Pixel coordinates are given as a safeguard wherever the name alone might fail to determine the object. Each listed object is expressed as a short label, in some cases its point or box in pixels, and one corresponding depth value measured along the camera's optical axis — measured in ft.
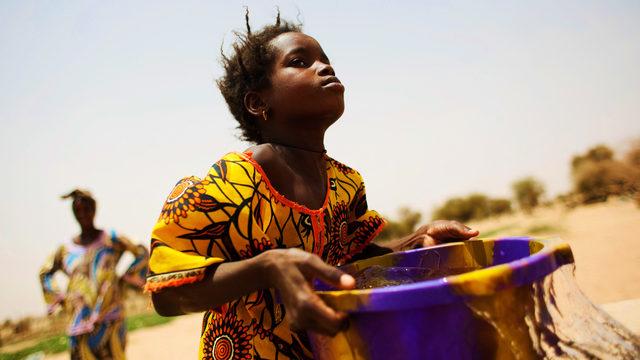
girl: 3.14
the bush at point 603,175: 39.05
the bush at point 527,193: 75.87
